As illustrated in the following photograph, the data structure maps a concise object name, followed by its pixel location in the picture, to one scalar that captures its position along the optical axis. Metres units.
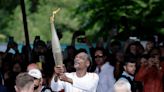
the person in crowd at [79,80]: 9.68
